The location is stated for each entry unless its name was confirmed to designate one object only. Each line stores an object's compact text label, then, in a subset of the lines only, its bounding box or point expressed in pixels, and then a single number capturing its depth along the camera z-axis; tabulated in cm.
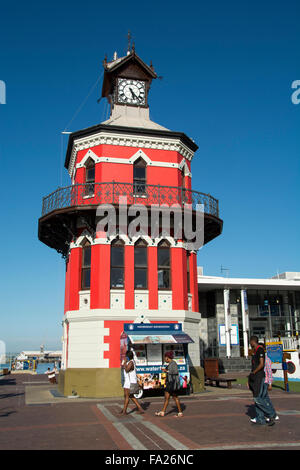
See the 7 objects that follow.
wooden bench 2207
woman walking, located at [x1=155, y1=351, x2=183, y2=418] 1141
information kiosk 1622
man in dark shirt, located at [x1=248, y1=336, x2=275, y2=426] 1009
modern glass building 3703
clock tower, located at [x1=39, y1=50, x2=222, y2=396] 1833
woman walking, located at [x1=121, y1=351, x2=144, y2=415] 1182
